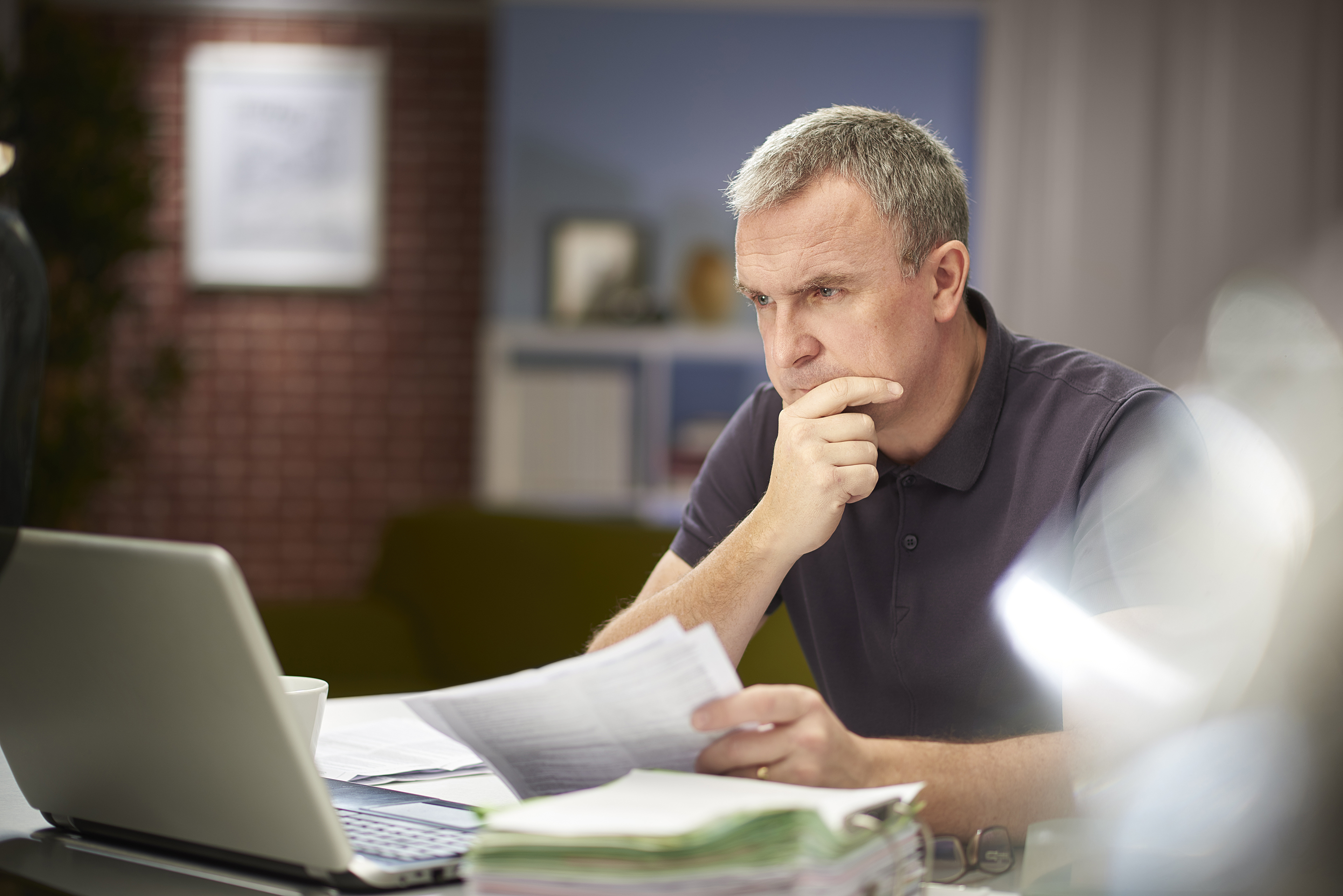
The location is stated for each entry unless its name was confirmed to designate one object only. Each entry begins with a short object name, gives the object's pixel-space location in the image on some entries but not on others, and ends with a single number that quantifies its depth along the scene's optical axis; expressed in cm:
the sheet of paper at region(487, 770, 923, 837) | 209
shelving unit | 514
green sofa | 391
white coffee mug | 229
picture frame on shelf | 534
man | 252
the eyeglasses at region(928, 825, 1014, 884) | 224
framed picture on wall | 588
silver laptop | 210
